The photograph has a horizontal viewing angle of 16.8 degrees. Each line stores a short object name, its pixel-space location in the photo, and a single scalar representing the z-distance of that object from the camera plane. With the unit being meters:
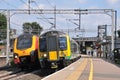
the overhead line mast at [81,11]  61.78
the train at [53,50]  30.83
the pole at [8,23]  47.69
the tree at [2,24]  132.66
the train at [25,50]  34.31
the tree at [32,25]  159.25
